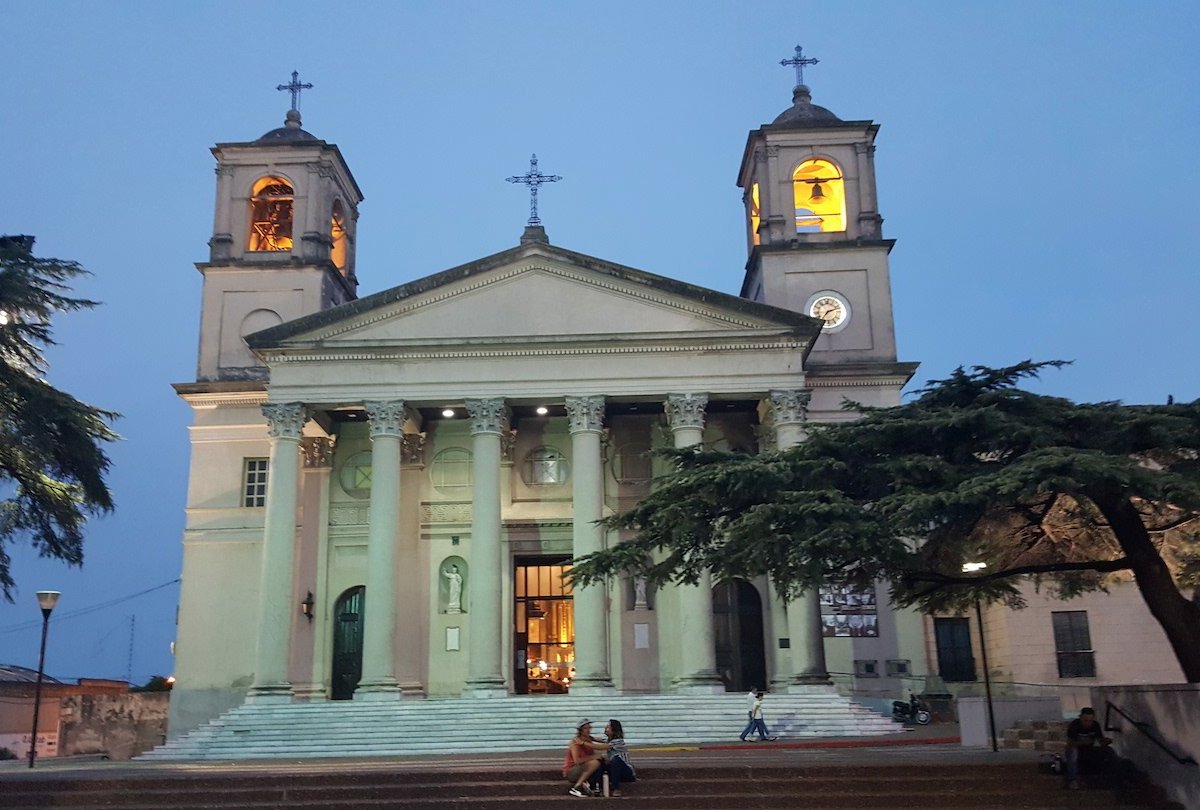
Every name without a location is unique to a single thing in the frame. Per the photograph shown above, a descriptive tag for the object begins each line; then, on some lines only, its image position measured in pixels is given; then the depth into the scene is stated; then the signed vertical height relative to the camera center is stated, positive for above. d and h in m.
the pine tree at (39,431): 20.95 +4.76
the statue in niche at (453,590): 31.73 +2.58
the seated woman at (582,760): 14.68 -0.98
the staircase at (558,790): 14.29 -1.35
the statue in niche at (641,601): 31.47 +2.17
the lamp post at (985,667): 14.85 +0.11
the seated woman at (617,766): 14.74 -1.06
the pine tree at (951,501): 12.59 +1.94
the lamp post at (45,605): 24.03 +1.85
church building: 28.39 +6.75
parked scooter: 28.09 -0.85
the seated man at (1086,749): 14.19 -0.92
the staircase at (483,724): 24.36 -0.86
